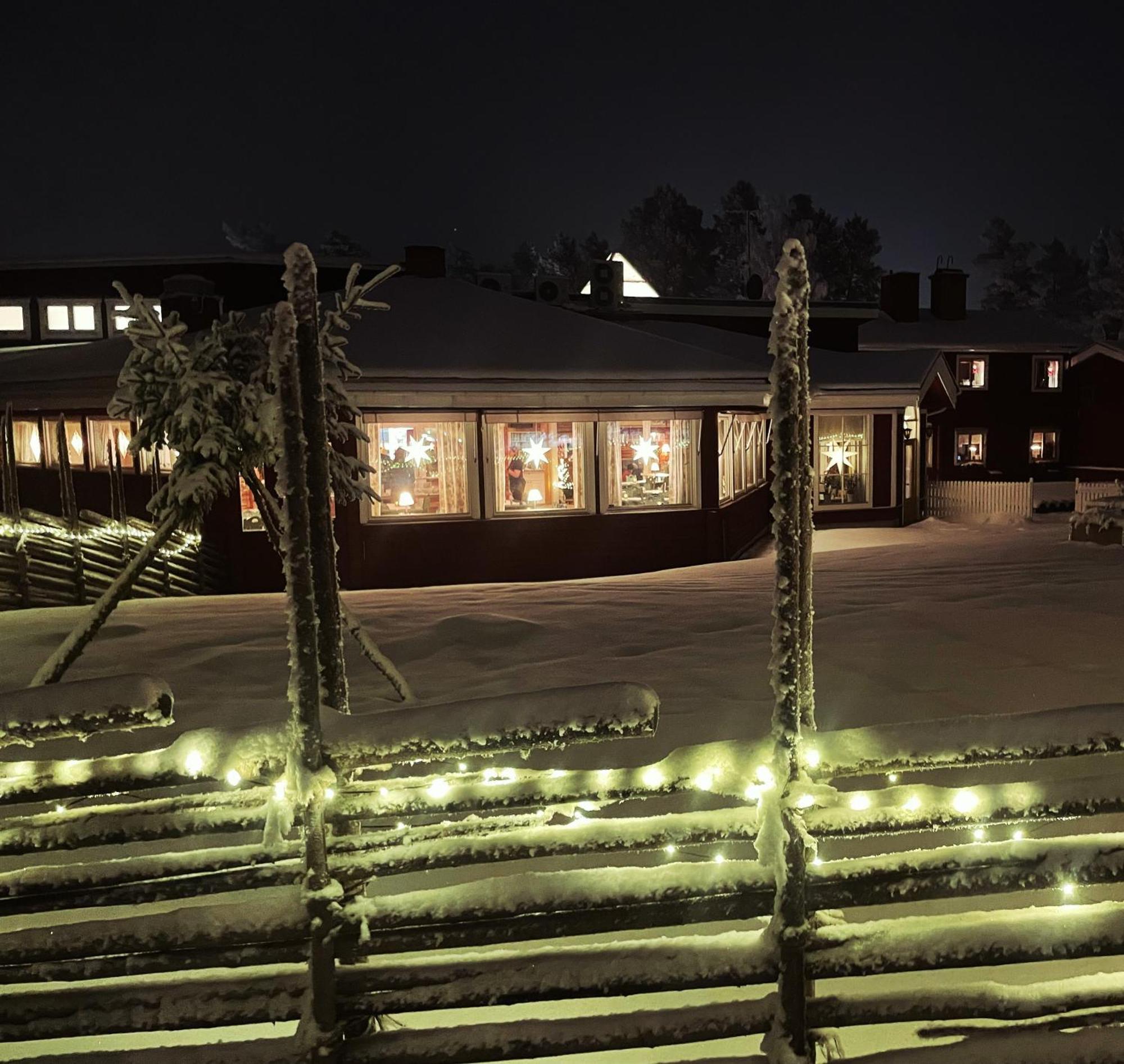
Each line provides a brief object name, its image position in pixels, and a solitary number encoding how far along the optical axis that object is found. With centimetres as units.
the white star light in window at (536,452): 1577
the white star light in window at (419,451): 1516
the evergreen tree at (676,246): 8250
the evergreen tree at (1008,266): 7881
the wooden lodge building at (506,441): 1503
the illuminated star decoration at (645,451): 1639
